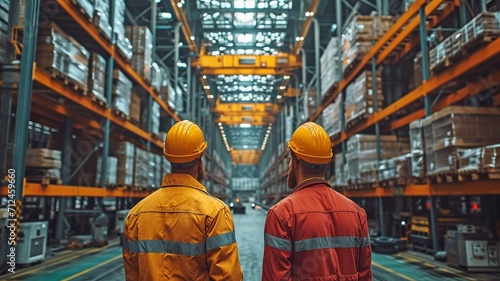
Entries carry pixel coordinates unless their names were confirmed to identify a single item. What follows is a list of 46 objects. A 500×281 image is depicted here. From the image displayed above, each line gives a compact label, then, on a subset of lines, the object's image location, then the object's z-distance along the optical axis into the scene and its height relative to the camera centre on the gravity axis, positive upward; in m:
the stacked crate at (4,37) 5.71 +2.15
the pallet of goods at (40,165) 6.70 +0.39
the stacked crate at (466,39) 5.48 +2.21
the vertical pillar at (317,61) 15.31 +4.91
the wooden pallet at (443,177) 6.07 +0.22
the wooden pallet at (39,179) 6.57 +0.16
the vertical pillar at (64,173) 8.85 +0.36
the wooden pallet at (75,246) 8.51 -1.19
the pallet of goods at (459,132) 5.96 +0.89
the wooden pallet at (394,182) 7.75 +0.18
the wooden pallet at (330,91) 12.18 +3.14
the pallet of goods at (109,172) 9.09 +0.39
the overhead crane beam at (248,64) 20.05 +6.28
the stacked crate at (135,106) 11.02 +2.30
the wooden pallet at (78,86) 7.14 +1.87
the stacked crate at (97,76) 8.29 +2.36
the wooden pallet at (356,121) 9.93 +1.80
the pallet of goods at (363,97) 9.63 +2.30
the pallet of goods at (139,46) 11.26 +3.99
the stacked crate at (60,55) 6.65 +2.30
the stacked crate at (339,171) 11.61 +0.59
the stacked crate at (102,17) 8.15 +3.56
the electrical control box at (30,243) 6.24 -0.86
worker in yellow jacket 1.73 -0.21
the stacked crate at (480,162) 5.16 +0.40
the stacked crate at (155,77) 12.50 +3.56
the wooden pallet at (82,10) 7.12 +3.25
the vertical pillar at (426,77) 7.18 +2.05
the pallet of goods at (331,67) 12.16 +3.83
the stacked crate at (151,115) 12.54 +2.32
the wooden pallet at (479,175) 5.17 +0.23
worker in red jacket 1.75 -0.18
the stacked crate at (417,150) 7.08 +0.73
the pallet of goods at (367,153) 9.51 +0.92
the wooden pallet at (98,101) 8.05 +1.82
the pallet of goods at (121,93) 9.43 +2.31
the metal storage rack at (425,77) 5.84 +1.87
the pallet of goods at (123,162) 9.86 +0.67
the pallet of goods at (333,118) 12.20 +2.34
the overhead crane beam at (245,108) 29.25 +6.00
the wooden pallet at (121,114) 9.35 +1.78
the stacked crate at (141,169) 10.59 +0.56
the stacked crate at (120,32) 9.36 +3.69
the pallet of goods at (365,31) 10.08 +3.99
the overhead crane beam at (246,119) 31.77 +5.63
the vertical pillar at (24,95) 5.64 +1.34
